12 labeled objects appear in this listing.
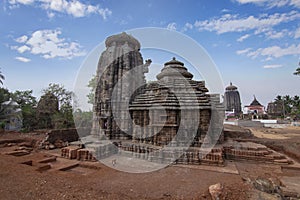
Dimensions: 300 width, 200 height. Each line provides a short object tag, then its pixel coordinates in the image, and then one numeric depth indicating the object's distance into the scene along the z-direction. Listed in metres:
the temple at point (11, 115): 21.09
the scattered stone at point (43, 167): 7.48
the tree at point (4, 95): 21.26
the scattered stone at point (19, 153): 10.36
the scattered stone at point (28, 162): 8.19
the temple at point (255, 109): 48.53
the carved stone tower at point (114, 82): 12.80
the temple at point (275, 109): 49.94
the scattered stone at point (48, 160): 9.02
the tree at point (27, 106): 23.11
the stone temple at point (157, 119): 9.32
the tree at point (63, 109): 21.91
